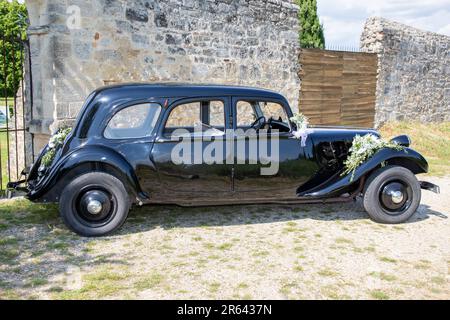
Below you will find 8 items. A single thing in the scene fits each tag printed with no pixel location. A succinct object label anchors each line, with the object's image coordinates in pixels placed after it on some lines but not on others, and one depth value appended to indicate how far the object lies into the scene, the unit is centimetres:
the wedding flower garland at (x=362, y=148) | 498
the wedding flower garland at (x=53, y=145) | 491
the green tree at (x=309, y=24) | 2311
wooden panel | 1109
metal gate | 650
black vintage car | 446
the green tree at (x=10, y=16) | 1772
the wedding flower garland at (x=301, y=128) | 494
